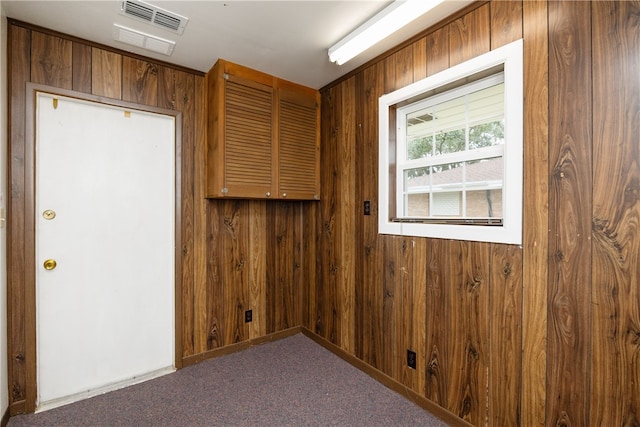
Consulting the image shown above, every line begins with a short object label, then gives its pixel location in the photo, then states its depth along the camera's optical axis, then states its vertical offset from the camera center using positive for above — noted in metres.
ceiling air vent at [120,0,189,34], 1.73 +1.20
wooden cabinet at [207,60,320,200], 2.40 +0.68
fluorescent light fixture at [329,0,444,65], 1.58 +1.10
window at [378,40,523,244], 1.55 +0.39
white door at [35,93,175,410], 2.00 -0.24
